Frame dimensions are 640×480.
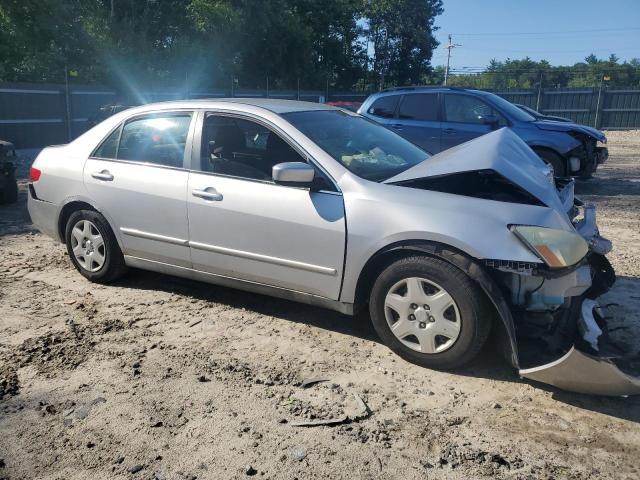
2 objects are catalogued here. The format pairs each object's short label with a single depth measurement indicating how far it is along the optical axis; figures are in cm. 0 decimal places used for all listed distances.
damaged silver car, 323
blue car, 915
